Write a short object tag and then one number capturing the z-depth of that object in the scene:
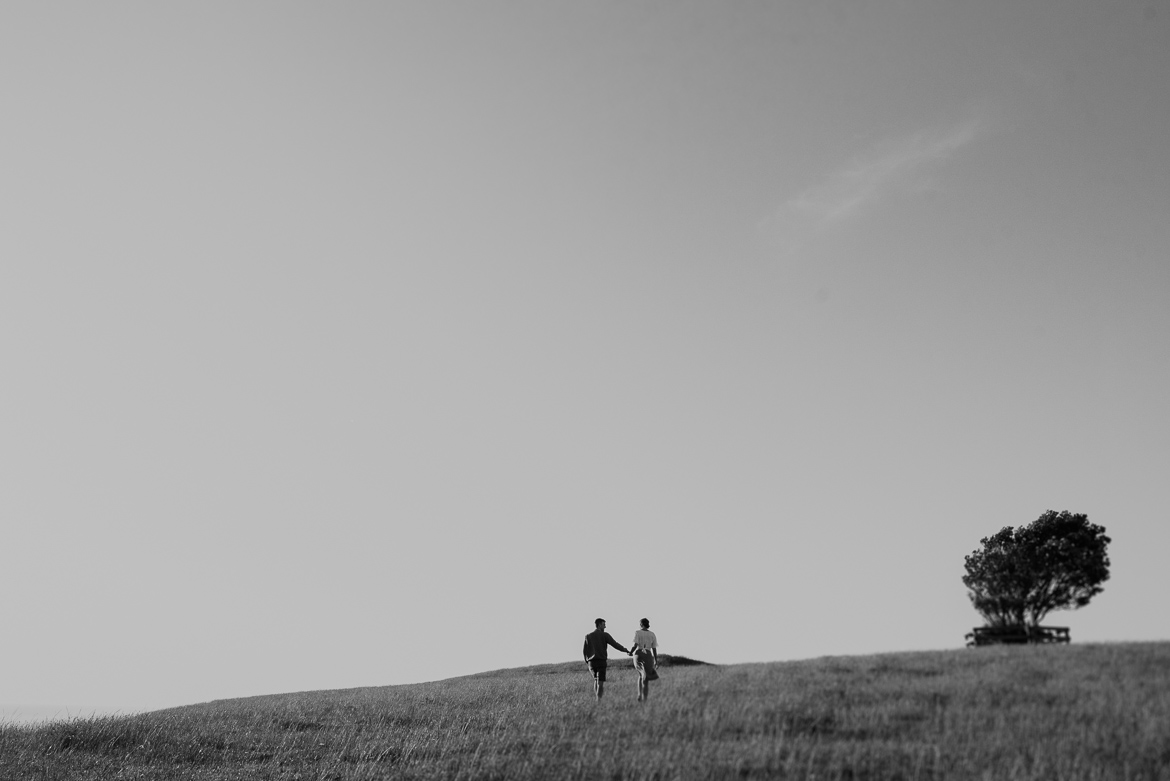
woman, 25.34
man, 26.27
